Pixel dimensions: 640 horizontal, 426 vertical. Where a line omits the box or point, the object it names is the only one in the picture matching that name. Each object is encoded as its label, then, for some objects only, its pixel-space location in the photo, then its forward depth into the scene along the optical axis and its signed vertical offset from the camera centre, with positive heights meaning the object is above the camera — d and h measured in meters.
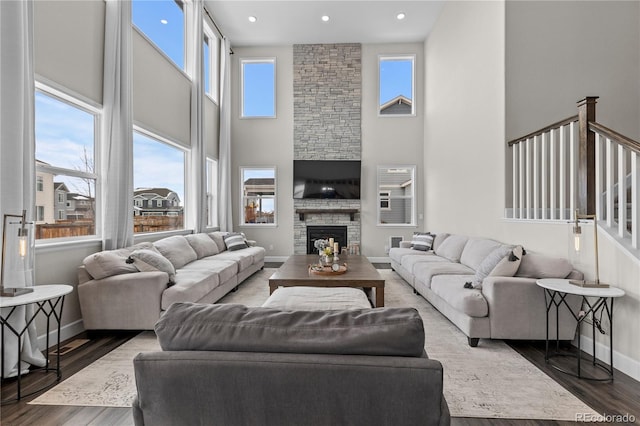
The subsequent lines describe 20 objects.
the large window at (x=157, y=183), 4.48 +0.47
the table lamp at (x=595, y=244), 2.36 -0.24
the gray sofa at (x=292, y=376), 0.98 -0.51
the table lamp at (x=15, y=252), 2.09 -0.28
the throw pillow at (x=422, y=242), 5.72 -0.52
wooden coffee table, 3.34 -0.70
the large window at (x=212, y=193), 6.99 +0.45
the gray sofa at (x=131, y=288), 2.98 -0.72
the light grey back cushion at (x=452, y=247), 4.68 -0.52
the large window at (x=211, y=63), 6.75 +3.27
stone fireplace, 7.56 +2.36
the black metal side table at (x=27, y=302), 1.97 -0.54
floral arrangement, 4.22 -0.43
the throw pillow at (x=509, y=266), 2.88 -0.48
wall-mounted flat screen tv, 7.49 +0.84
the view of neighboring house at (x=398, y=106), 7.69 +2.61
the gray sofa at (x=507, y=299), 2.76 -0.76
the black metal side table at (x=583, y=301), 2.25 -0.72
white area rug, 1.94 -1.18
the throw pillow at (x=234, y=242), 5.78 -0.52
